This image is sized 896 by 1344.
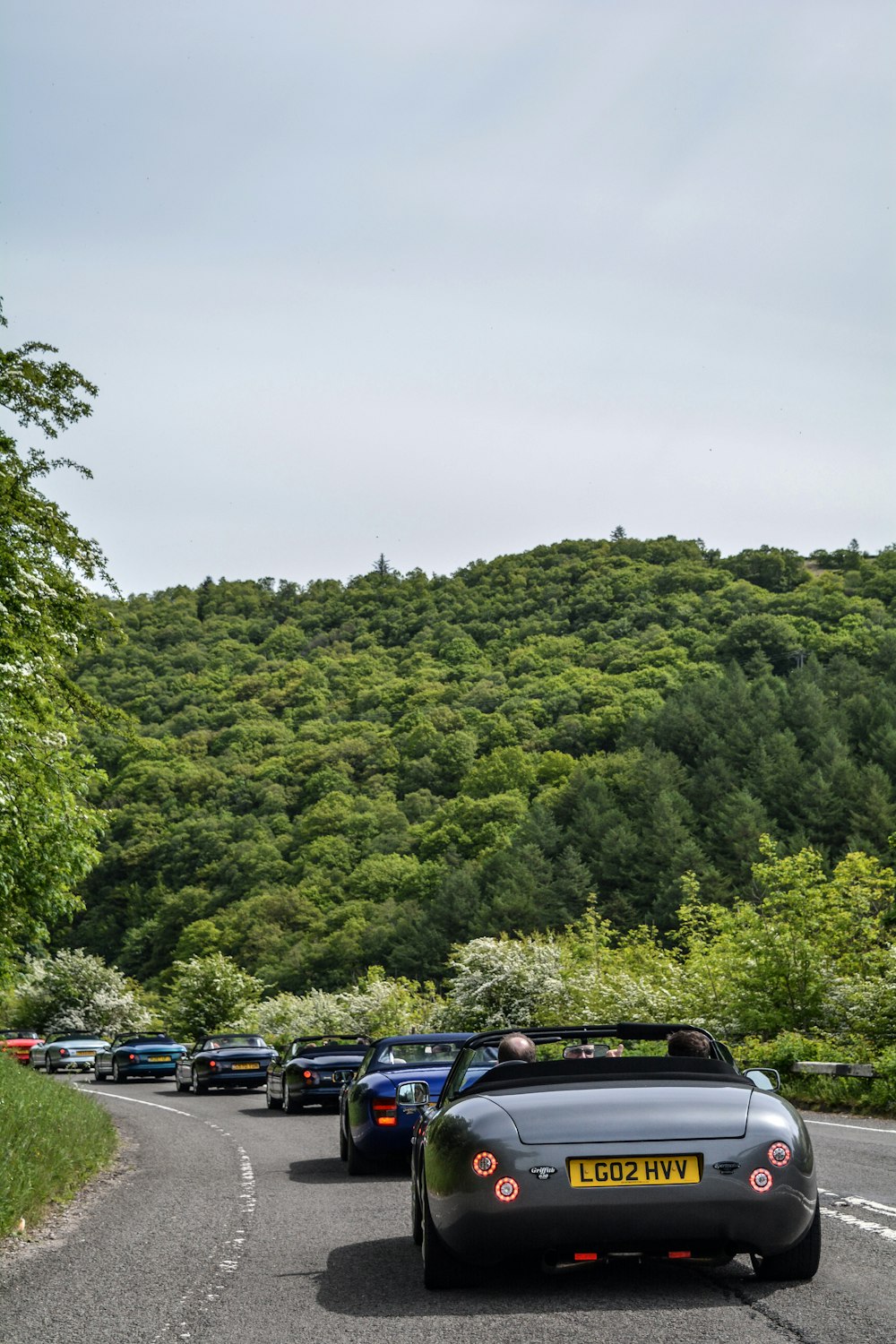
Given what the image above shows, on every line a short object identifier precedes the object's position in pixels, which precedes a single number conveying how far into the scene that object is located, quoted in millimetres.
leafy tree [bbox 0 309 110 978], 15359
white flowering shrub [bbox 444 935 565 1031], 41000
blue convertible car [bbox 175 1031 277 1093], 31906
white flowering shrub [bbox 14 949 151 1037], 71812
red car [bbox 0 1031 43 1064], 52438
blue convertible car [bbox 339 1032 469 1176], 13242
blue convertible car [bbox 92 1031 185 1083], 40688
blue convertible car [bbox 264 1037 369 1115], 22359
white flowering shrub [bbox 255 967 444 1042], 51750
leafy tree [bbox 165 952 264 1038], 62625
